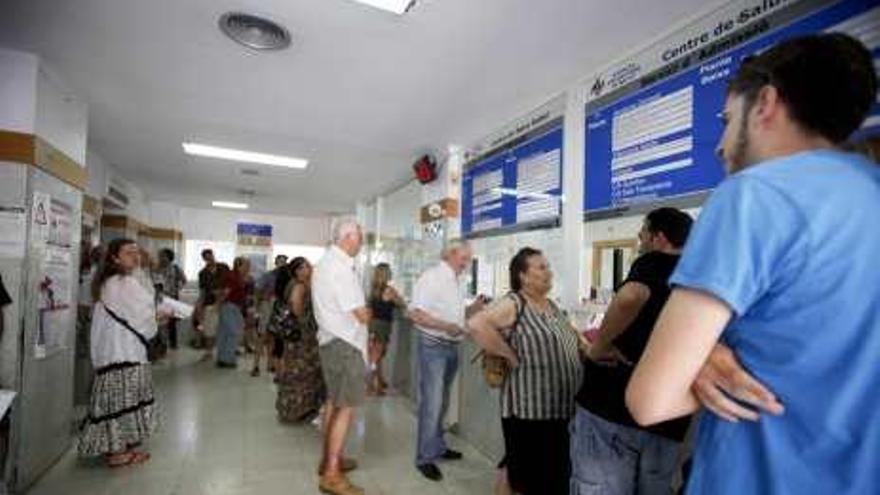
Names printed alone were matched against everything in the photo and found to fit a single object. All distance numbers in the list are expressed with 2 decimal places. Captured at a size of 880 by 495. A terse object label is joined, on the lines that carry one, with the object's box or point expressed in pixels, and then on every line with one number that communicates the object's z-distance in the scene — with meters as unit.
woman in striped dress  2.05
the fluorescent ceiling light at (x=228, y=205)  9.00
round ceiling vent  2.34
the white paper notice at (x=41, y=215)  2.76
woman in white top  2.94
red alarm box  4.71
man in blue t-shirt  0.62
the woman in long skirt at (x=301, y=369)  3.94
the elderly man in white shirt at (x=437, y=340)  3.08
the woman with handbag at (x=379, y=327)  4.96
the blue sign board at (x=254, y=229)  10.22
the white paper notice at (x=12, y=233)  2.63
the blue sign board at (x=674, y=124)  1.73
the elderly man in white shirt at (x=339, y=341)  2.78
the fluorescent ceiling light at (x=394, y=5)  2.08
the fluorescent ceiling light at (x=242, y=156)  4.96
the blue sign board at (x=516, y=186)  3.12
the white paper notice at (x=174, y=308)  3.40
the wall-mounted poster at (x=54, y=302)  2.87
